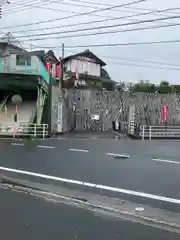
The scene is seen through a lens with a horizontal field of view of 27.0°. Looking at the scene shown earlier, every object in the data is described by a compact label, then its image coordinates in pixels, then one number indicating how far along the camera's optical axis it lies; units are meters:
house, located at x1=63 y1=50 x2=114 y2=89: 64.93
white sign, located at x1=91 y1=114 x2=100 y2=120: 35.82
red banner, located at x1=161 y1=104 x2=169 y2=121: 34.53
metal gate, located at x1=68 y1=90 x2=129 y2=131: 36.03
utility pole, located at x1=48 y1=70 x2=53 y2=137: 28.70
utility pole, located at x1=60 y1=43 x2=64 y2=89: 41.56
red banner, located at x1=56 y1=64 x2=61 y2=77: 50.17
